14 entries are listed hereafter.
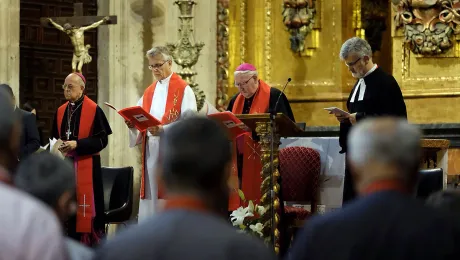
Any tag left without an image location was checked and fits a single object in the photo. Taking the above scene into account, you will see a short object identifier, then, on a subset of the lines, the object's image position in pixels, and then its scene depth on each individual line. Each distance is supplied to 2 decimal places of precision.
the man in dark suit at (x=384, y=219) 4.75
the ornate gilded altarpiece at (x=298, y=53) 18.07
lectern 12.69
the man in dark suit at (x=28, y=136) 13.94
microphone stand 12.45
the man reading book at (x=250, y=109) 13.67
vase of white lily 12.39
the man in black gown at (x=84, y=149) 14.81
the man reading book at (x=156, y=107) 14.34
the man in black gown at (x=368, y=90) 12.27
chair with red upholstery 14.77
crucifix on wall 17.63
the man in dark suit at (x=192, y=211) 4.25
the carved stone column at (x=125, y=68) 18.38
